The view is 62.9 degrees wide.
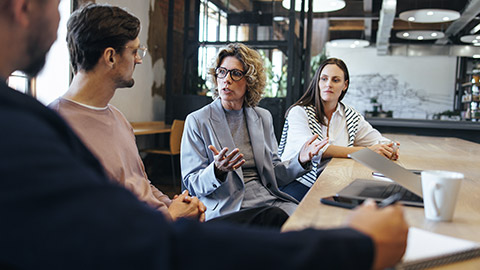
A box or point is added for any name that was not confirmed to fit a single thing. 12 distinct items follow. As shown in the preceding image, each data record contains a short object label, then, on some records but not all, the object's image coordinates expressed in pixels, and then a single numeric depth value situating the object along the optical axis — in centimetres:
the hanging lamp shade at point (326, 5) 622
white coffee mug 83
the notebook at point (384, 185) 101
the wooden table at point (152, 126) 415
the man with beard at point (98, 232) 39
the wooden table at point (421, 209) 81
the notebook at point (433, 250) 60
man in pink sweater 129
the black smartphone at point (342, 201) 94
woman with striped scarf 235
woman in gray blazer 176
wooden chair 444
